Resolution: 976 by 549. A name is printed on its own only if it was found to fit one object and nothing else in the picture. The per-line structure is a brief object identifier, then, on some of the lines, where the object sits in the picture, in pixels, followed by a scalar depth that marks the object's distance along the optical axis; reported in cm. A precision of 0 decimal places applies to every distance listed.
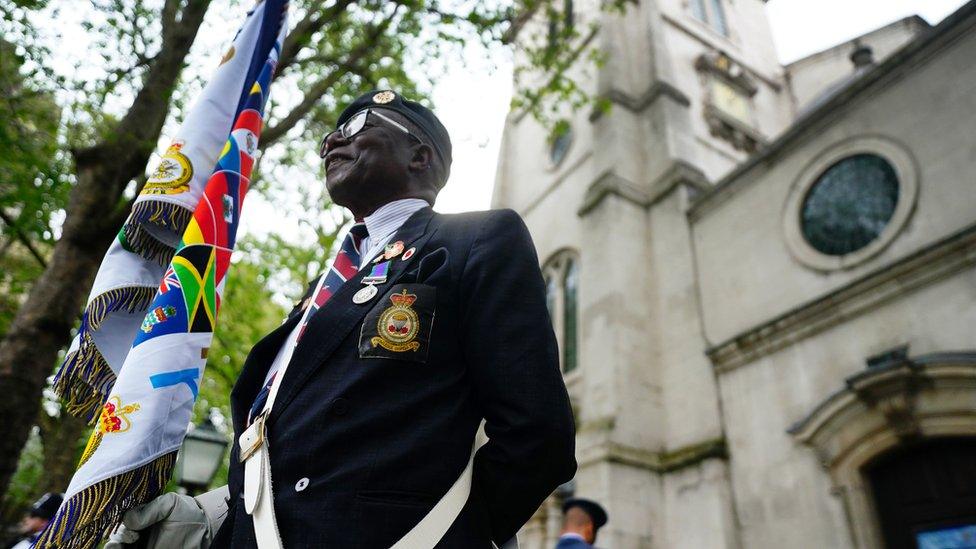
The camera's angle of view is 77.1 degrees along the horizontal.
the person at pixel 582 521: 498
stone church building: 750
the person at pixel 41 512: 504
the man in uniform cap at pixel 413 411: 139
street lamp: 599
